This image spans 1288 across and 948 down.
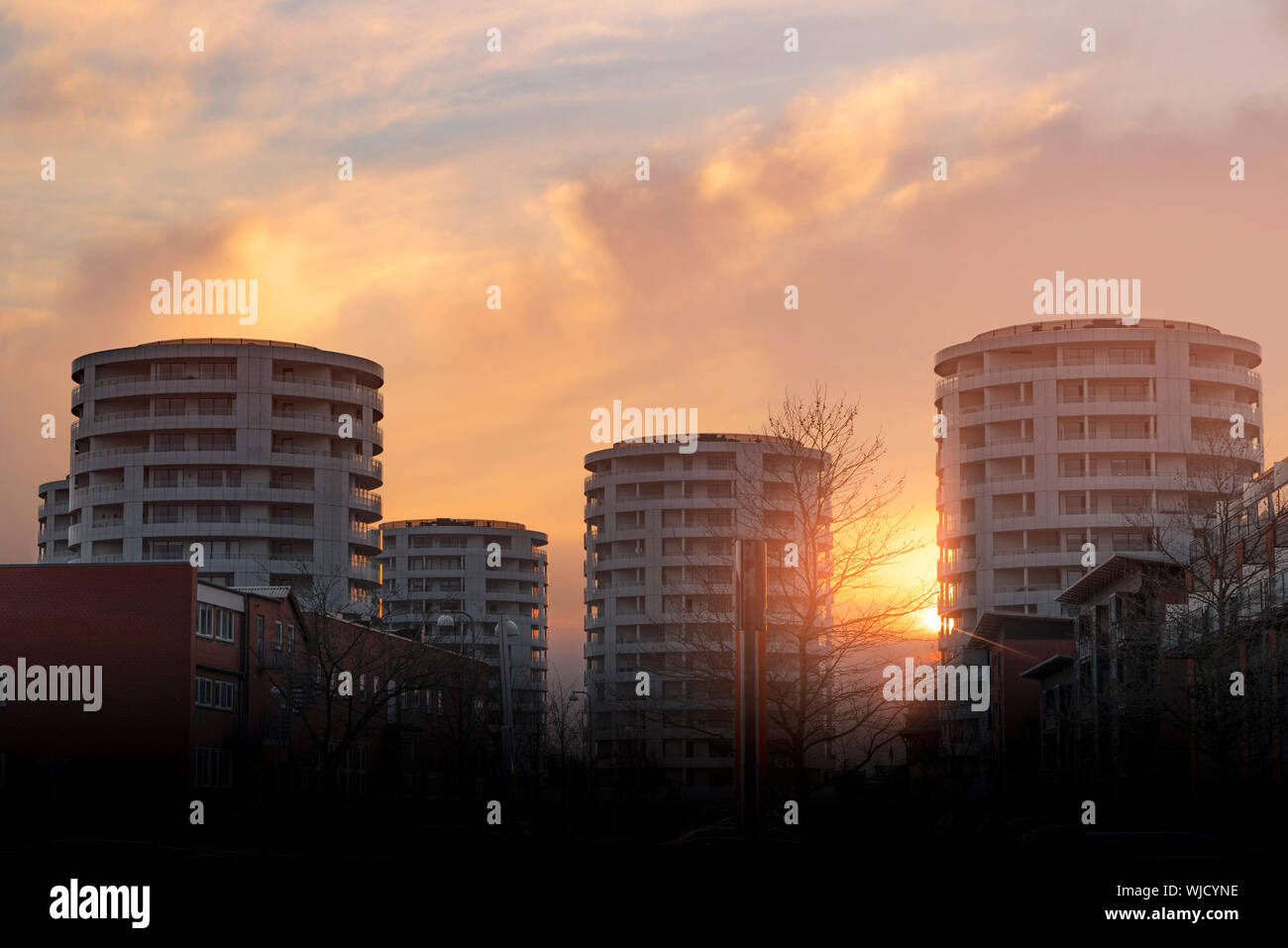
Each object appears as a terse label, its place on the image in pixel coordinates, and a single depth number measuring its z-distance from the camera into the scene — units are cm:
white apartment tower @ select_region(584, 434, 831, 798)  13925
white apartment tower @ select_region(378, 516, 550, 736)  18938
